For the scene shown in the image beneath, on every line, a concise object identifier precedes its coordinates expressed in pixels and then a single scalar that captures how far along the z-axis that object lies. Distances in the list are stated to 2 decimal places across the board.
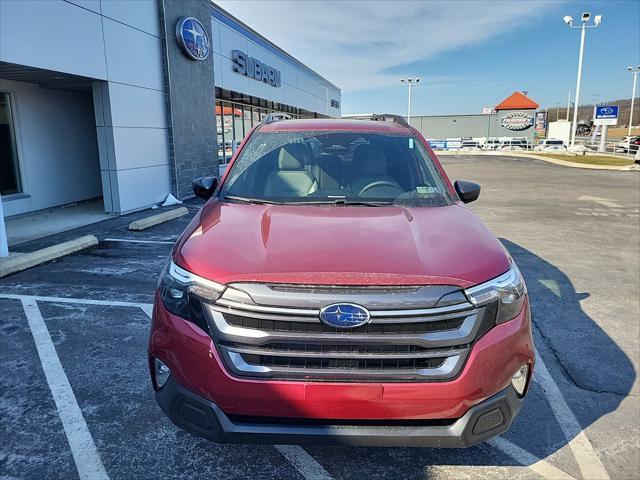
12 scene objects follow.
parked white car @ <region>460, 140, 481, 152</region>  53.34
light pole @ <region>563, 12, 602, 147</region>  36.47
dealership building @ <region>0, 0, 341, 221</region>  8.27
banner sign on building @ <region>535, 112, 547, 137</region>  69.50
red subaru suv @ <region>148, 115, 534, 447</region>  2.03
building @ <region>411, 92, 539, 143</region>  66.81
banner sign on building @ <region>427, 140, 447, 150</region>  56.31
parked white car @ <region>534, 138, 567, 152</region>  45.70
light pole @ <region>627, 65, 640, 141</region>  56.92
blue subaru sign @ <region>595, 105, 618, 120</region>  35.66
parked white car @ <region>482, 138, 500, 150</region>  54.24
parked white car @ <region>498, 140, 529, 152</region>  51.81
